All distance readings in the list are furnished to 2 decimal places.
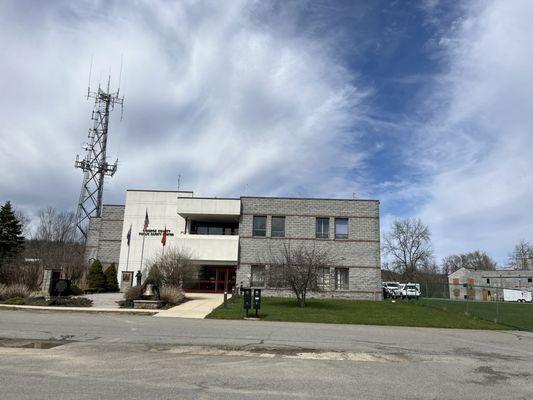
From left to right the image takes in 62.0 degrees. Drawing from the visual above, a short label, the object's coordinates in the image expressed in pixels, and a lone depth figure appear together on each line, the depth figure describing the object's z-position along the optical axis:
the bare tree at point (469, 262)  116.50
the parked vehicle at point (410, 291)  52.04
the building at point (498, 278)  81.26
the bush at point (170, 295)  24.94
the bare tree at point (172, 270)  29.52
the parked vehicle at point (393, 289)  52.14
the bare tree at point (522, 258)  100.94
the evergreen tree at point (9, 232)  47.41
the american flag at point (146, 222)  38.65
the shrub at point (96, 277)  35.72
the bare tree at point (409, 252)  84.17
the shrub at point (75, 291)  29.86
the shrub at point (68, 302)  23.02
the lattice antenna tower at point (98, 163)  61.44
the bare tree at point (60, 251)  34.41
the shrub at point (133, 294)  24.20
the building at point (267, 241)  38.19
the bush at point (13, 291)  24.62
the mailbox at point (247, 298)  19.97
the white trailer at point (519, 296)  65.84
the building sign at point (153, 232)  41.75
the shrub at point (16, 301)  22.97
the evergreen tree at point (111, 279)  37.80
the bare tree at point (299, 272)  27.12
